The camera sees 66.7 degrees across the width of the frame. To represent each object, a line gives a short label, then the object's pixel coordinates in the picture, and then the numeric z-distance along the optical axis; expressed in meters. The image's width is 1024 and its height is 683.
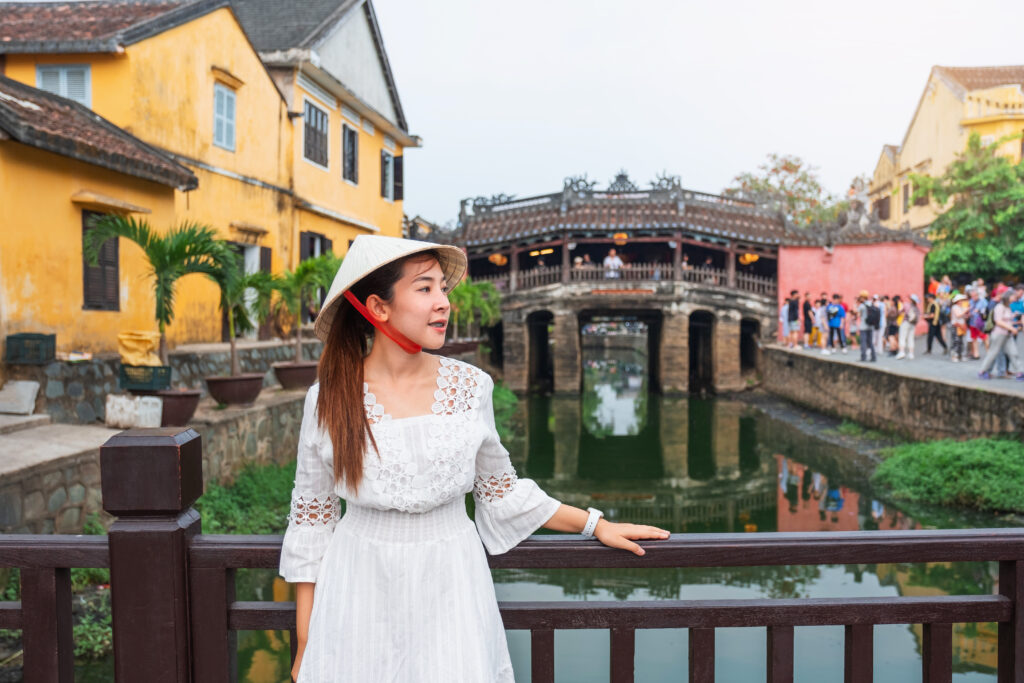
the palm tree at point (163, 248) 7.47
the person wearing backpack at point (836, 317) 19.77
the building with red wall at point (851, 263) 24.09
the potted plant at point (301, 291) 10.22
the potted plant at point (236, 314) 8.38
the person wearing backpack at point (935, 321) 17.25
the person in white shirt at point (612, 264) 24.55
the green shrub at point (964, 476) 9.57
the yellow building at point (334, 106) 13.85
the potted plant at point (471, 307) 18.03
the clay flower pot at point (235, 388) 8.76
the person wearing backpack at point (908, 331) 17.09
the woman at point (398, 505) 1.73
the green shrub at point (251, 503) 7.58
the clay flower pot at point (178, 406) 7.29
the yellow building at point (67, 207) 7.23
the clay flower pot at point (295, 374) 10.83
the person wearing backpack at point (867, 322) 16.75
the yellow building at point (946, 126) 25.20
